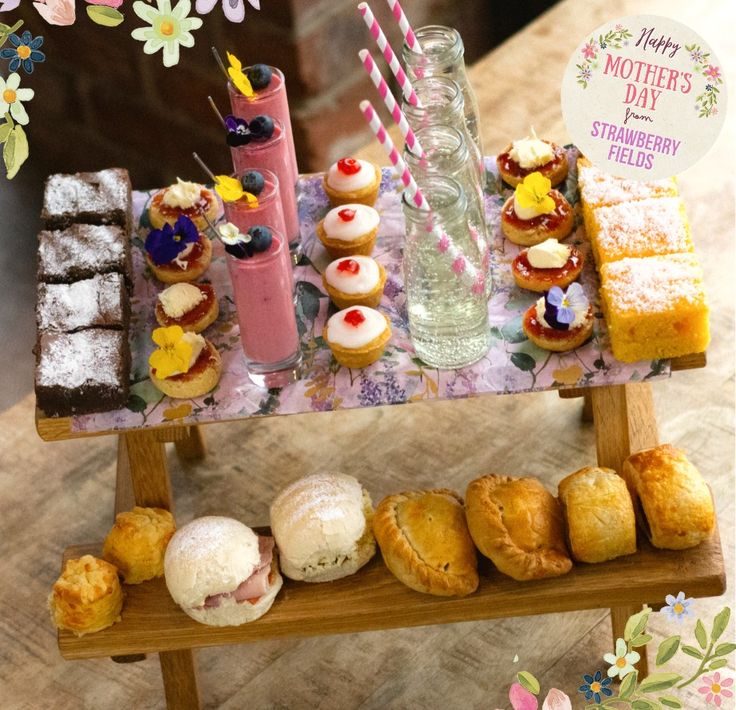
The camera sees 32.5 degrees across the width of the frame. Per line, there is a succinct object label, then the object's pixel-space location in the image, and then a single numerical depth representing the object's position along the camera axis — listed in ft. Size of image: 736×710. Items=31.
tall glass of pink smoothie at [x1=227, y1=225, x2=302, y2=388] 6.04
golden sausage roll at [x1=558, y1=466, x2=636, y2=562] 6.25
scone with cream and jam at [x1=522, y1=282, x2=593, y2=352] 6.20
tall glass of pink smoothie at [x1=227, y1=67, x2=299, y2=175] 6.77
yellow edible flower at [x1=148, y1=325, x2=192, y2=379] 6.13
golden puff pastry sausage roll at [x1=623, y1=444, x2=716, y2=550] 6.27
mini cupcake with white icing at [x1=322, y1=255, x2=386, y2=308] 6.51
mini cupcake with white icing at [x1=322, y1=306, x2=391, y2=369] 6.23
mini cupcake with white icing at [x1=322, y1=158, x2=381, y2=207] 7.09
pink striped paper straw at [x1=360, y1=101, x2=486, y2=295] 5.71
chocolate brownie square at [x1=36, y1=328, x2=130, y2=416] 6.19
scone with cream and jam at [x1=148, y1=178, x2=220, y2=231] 7.19
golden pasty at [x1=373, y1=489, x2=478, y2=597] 6.25
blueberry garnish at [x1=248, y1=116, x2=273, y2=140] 6.57
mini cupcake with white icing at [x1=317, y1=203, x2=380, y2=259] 6.79
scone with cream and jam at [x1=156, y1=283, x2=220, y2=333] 6.59
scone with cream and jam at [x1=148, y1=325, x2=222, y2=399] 6.15
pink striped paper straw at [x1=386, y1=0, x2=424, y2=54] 6.18
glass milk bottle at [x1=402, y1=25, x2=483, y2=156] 6.79
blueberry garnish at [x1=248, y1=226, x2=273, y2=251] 5.97
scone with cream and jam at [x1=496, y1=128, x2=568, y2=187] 7.16
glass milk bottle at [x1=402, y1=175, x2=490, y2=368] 6.08
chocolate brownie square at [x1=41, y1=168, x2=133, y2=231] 7.22
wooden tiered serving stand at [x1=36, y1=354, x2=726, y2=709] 6.30
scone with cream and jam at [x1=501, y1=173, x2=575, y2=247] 6.77
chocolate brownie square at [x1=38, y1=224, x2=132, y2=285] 6.91
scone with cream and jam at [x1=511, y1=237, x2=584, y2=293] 6.55
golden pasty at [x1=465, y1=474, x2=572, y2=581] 6.21
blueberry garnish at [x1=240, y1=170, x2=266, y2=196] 6.19
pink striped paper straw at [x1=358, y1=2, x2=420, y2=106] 6.07
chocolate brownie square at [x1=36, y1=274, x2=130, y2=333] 6.59
